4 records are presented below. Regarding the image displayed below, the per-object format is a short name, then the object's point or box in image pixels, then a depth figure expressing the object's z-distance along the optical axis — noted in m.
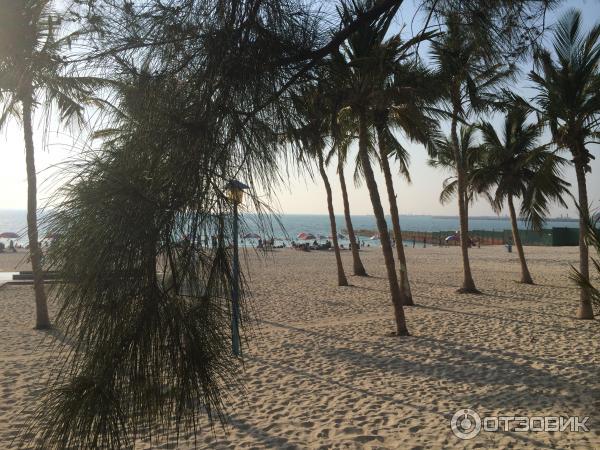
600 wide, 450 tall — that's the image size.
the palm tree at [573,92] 7.98
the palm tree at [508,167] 14.85
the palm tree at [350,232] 16.23
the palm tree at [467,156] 15.58
